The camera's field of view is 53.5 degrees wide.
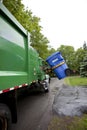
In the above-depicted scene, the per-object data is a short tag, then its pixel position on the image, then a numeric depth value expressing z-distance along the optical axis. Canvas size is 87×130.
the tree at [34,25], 4.67
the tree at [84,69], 16.66
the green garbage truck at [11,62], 1.58
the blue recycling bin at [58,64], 3.78
